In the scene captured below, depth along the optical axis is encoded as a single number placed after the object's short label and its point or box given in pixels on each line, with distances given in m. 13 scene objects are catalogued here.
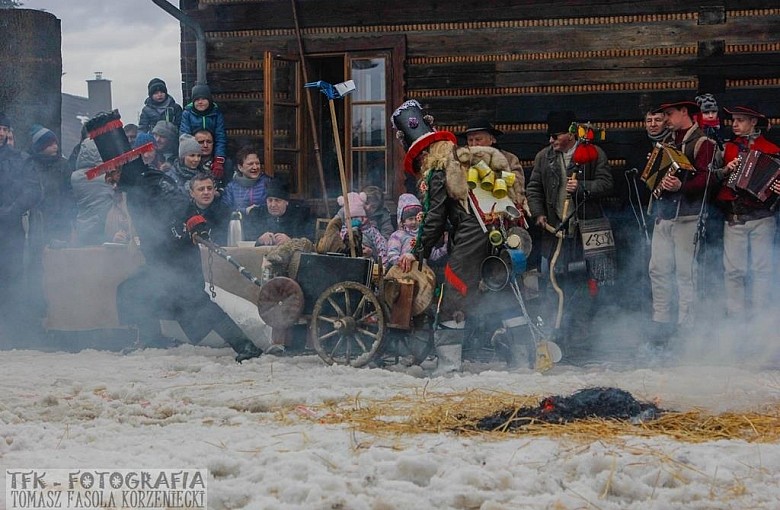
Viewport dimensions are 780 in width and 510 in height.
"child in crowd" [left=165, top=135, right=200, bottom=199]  10.58
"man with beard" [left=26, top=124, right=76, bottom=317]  11.10
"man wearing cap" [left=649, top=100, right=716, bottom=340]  8.94
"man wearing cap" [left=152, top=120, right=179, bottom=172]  11.34
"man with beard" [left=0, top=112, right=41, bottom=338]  10.53
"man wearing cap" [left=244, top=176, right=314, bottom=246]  10.34
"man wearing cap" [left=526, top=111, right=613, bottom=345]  9.55
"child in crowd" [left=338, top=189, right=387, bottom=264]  9.73
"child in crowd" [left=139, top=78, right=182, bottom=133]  11.71
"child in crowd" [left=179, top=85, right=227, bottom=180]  11.07
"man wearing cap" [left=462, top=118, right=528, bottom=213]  9.68
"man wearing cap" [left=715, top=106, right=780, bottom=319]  8.88
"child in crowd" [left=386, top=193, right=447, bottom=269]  9.58
